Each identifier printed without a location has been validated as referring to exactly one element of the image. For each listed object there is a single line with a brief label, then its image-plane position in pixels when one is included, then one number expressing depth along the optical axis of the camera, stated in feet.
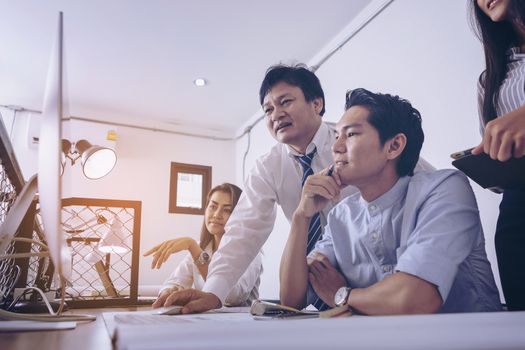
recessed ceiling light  11.13
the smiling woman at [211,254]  6.88
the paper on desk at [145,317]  1.99
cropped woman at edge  2.93
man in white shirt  4.99
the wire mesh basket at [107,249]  4.55
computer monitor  1.04
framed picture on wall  13.70
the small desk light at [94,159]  5.16
